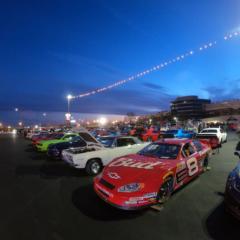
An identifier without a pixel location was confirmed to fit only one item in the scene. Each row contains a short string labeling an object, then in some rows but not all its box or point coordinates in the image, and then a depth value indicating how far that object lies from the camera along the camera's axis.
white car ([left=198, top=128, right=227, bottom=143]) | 14.34
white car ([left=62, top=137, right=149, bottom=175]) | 6.85
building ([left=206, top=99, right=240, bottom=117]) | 77.71
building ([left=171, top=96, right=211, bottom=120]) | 100.28
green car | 12.50
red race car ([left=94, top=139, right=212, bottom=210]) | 3.83
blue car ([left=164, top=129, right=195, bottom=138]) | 15.53
